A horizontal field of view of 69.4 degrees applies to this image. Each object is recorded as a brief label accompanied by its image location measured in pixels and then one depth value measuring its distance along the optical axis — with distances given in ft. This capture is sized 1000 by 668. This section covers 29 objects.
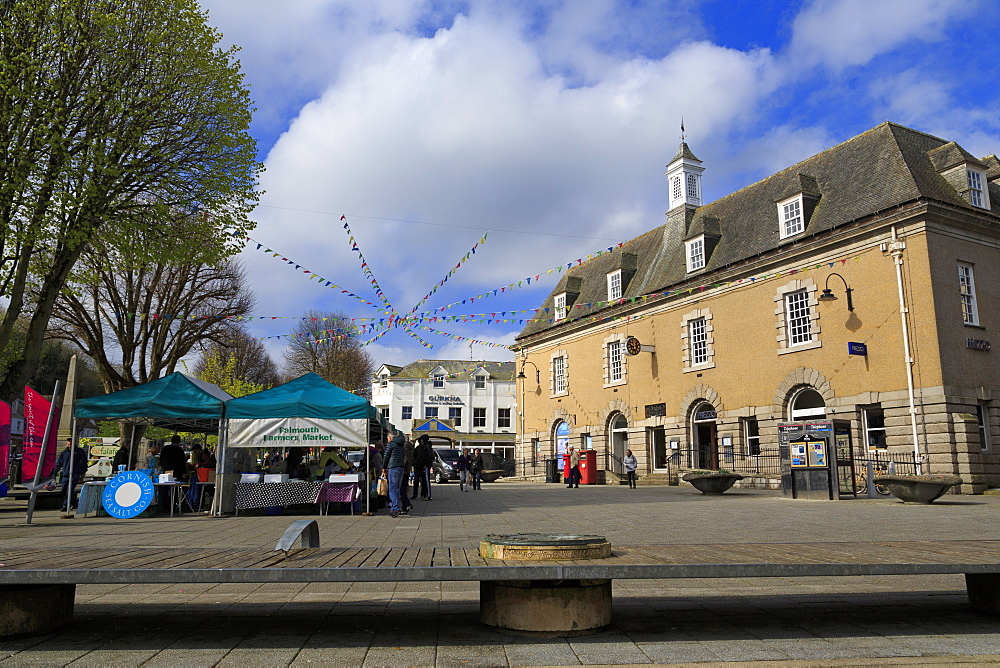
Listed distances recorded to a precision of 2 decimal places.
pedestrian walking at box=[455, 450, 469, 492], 87.51
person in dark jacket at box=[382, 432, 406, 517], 46.88
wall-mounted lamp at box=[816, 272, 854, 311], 70.90
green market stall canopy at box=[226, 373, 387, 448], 48.16
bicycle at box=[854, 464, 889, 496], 65.31
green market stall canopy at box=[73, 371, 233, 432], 47.37
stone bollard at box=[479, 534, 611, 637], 14.97
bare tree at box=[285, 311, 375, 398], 169.58
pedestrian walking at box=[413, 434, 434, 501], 64.75
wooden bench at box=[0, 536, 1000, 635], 13.43
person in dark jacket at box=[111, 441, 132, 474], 58.94
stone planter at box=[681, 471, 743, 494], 70.79
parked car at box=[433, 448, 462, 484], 124.06
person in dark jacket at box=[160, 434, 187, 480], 52.26
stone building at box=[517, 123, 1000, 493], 68.18
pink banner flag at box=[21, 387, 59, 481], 50.93
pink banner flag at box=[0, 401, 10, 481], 49.55
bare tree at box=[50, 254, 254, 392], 84.94
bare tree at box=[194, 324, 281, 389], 162.20
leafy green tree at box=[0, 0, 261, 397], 47.34
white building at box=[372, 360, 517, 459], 202.18
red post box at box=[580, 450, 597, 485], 99.50
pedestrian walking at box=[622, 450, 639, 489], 87.18
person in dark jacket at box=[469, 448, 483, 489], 90.19
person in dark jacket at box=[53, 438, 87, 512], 50.37
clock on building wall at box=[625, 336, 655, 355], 102.53
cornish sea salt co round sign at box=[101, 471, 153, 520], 45.52
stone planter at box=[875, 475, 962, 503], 51.90
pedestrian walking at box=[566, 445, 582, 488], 94.33
